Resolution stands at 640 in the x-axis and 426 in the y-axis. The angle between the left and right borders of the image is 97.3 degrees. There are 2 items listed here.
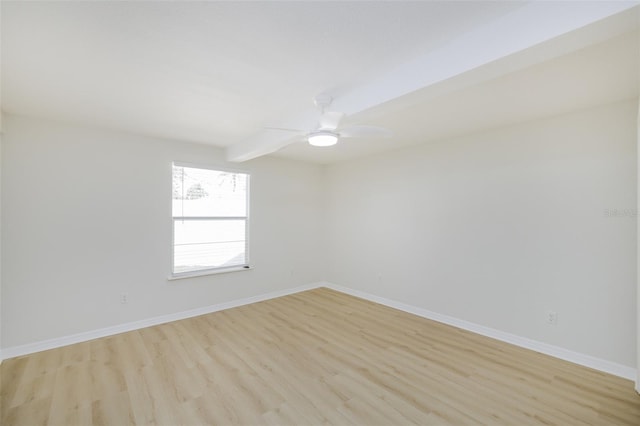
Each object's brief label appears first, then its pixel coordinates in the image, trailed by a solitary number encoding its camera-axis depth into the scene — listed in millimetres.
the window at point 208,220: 4215
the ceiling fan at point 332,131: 2318
